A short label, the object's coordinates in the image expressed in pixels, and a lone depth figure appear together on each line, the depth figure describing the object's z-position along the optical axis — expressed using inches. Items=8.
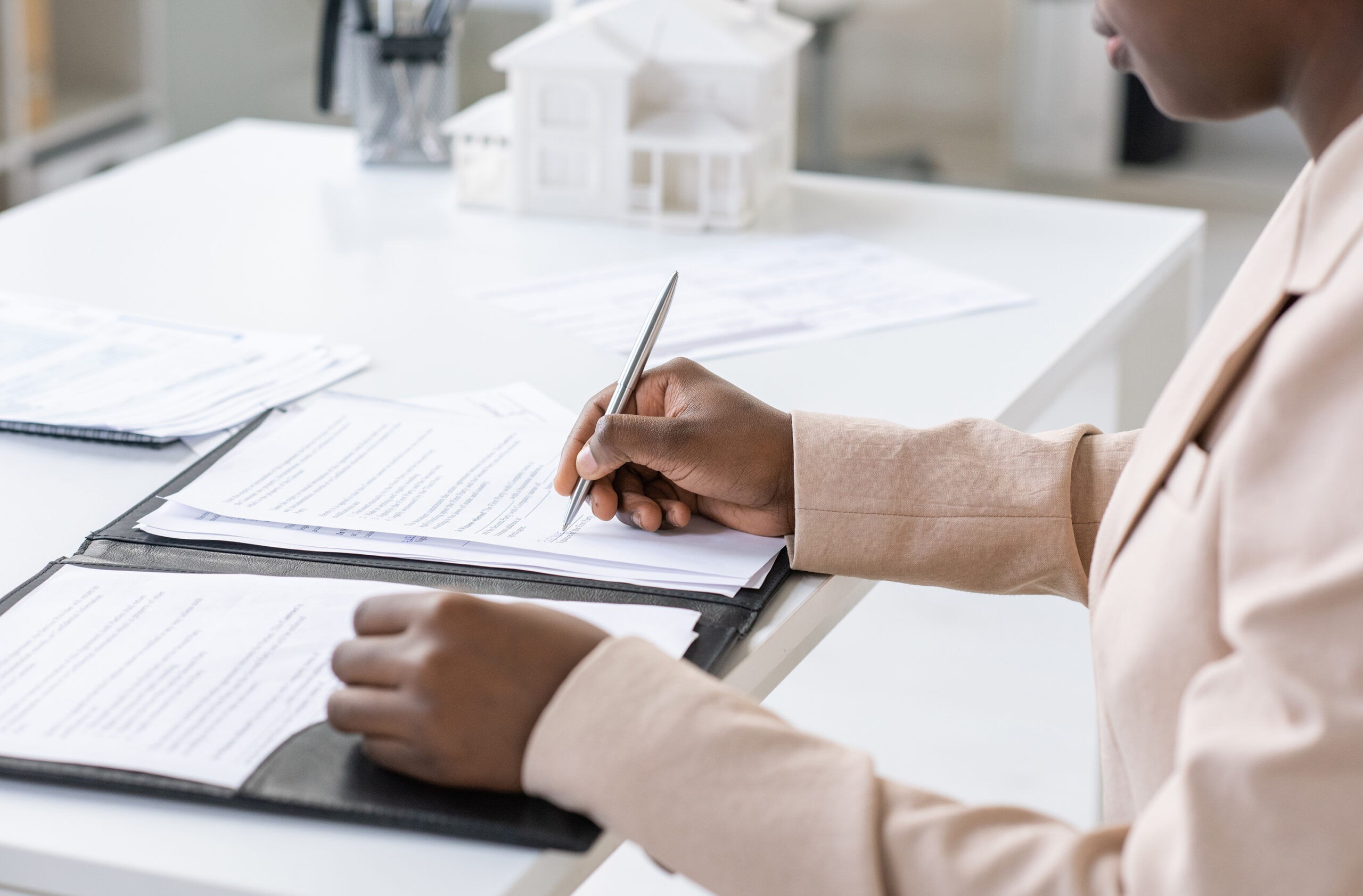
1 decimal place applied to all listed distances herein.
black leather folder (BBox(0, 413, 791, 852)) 58.5
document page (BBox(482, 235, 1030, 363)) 80.1
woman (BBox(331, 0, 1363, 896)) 55.6
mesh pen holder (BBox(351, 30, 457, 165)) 95.9
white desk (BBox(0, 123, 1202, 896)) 58.3
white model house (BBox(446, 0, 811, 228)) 89.5
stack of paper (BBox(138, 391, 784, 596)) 66.3
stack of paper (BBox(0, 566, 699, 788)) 59.8
